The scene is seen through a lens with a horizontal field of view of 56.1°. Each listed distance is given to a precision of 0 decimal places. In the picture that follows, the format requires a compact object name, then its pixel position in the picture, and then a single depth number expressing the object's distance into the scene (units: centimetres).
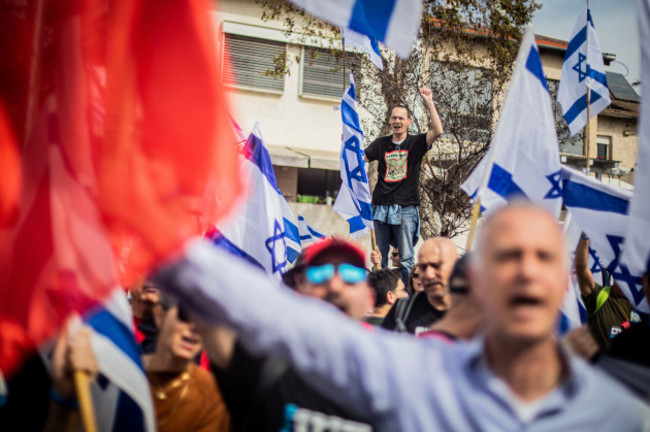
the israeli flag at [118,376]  215
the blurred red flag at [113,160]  143
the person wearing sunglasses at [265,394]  188
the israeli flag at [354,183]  682
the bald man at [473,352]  133
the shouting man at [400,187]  678
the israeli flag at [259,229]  459
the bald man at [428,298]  321
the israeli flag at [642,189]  277
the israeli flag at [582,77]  596
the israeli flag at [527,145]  373
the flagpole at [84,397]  174
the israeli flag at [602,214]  369
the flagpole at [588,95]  571
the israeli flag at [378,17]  250
